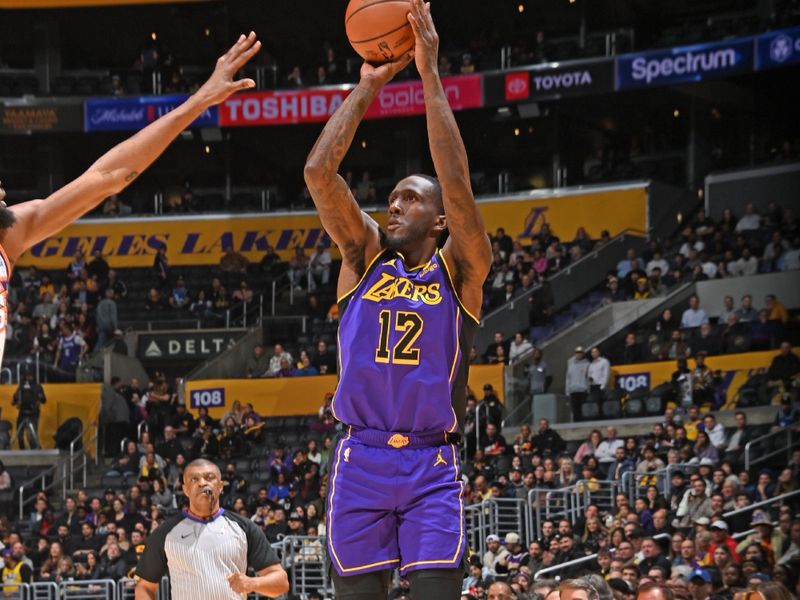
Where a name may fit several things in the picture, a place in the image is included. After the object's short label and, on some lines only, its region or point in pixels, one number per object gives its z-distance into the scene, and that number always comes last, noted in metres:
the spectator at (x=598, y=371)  23.95
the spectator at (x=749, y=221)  27.27
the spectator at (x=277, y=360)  27.79
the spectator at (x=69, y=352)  28.79
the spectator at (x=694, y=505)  16.59
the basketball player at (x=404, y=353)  5.71
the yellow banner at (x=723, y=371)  22.53
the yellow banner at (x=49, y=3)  35.00
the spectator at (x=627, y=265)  27.69
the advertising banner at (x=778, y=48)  28.44
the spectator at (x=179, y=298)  31.72
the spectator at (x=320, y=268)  31.60
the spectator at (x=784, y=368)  20.73
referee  8.25
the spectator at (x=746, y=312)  23.69
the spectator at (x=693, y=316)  24.42
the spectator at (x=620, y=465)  19.36
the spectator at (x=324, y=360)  27.47
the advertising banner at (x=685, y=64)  29.39
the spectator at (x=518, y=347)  25.85
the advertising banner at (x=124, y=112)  33.84
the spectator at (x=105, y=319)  30.12
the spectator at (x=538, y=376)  24.75
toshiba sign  32.41
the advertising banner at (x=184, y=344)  30.31
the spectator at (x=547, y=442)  21.55
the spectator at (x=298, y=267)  31.80
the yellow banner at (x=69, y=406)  27.69
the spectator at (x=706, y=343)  23.47
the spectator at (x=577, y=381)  23.94
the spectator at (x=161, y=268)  32.88
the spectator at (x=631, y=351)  24.42
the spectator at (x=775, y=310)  23.27
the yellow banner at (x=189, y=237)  33.84
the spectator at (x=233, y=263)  33.19
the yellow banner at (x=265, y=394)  27.25
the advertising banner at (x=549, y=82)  31.22
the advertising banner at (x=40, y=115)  33.69
